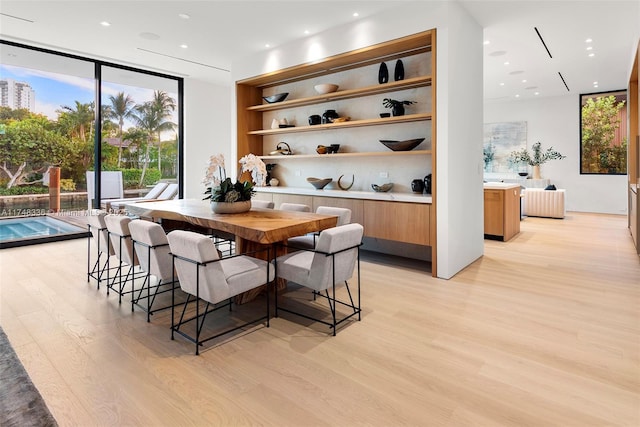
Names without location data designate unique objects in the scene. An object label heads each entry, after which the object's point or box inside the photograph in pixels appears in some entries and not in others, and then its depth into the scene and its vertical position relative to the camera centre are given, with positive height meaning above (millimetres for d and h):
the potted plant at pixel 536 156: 9412 +1251
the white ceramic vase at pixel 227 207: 3230 -6
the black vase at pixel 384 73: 4516 +1619
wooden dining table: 2586 -115
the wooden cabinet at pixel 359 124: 4234 +1147
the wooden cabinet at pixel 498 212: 5762 -118
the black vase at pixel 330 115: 5223 +1283
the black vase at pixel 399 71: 4406 +1606
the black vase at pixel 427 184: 4406 +252
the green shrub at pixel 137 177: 6508 +549
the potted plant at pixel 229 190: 3246 +148
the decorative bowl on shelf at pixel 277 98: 5691 +1687
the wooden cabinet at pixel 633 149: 5184 +872
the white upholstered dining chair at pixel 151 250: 2813 -343
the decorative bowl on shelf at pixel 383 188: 4727 +222
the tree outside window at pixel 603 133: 8766 +1718
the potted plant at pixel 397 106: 4508 +1218
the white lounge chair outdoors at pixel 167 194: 6866 +243
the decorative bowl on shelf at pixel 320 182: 5328 +341
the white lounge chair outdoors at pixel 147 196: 6201 +193
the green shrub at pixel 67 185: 5809 +357
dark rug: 1745 -985
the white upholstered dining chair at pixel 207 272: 2305 -444
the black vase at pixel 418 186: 4480 +235
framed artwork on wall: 10000 +1691
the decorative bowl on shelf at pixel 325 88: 5025 +1609
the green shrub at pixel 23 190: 5340 +261
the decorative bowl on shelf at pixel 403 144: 4398 +741
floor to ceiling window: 5348 +1295
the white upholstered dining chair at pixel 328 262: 2539 -416
